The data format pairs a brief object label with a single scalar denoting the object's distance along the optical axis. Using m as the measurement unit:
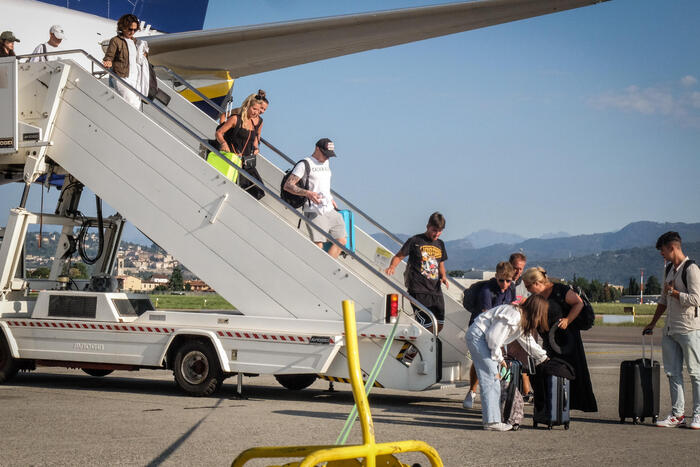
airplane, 13.17
